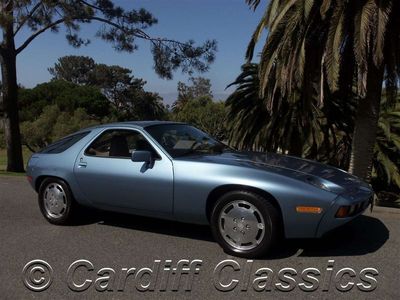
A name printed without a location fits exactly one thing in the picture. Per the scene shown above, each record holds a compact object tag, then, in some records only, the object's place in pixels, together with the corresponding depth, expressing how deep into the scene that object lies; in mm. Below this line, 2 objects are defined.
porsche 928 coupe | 4777
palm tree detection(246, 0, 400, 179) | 8041
